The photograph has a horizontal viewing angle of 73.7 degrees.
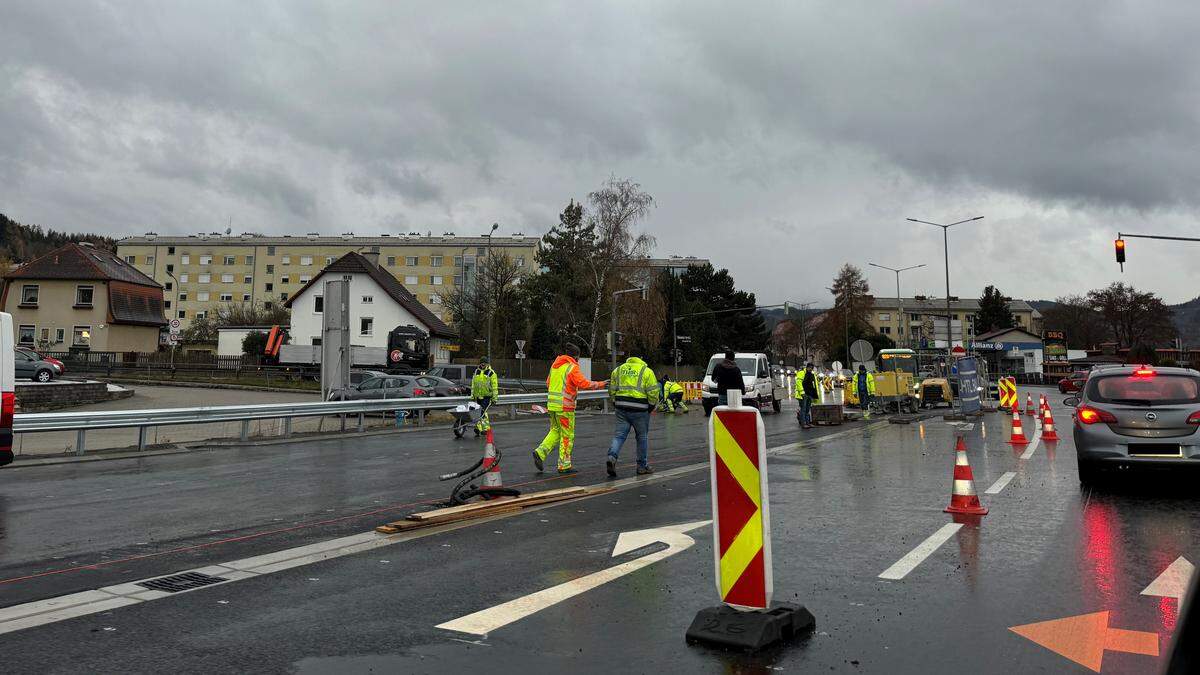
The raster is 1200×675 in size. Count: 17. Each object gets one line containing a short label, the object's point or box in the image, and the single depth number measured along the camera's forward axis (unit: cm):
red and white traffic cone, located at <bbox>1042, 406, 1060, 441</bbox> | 1616
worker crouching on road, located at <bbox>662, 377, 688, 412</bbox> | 2300
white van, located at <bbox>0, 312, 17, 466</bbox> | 945
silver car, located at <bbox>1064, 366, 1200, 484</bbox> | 880
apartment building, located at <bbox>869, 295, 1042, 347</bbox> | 15432
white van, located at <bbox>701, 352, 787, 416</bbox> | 2499
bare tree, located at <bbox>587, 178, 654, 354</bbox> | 5409
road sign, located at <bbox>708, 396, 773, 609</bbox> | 420
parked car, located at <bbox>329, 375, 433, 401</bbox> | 2488
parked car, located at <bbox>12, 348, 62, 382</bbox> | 3456
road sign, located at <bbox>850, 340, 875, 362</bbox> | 2589
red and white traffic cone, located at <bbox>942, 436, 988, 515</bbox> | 774
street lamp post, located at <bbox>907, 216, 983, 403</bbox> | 3216
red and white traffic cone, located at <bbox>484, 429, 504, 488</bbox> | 831
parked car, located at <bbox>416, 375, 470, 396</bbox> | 2533
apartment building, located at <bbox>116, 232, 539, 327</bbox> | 9644
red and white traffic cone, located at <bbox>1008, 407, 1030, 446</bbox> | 1542
